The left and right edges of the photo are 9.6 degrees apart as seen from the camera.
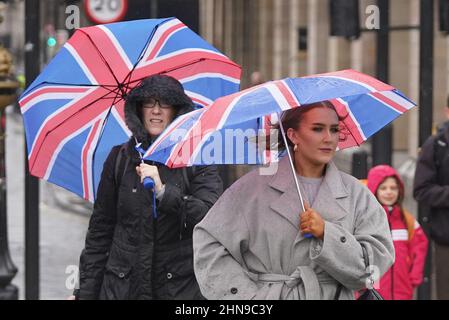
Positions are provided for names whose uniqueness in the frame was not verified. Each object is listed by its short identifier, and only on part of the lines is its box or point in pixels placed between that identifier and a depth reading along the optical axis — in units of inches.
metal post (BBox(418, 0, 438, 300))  720.1
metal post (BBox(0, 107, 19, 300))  762.4
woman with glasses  449.4
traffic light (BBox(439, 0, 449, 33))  781.9
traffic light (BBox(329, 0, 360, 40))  758.7
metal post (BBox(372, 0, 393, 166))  713.3
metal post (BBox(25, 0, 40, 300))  709.3
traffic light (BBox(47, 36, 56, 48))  616.2
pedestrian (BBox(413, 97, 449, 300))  677.0
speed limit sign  740.5
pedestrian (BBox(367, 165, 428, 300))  626.5
